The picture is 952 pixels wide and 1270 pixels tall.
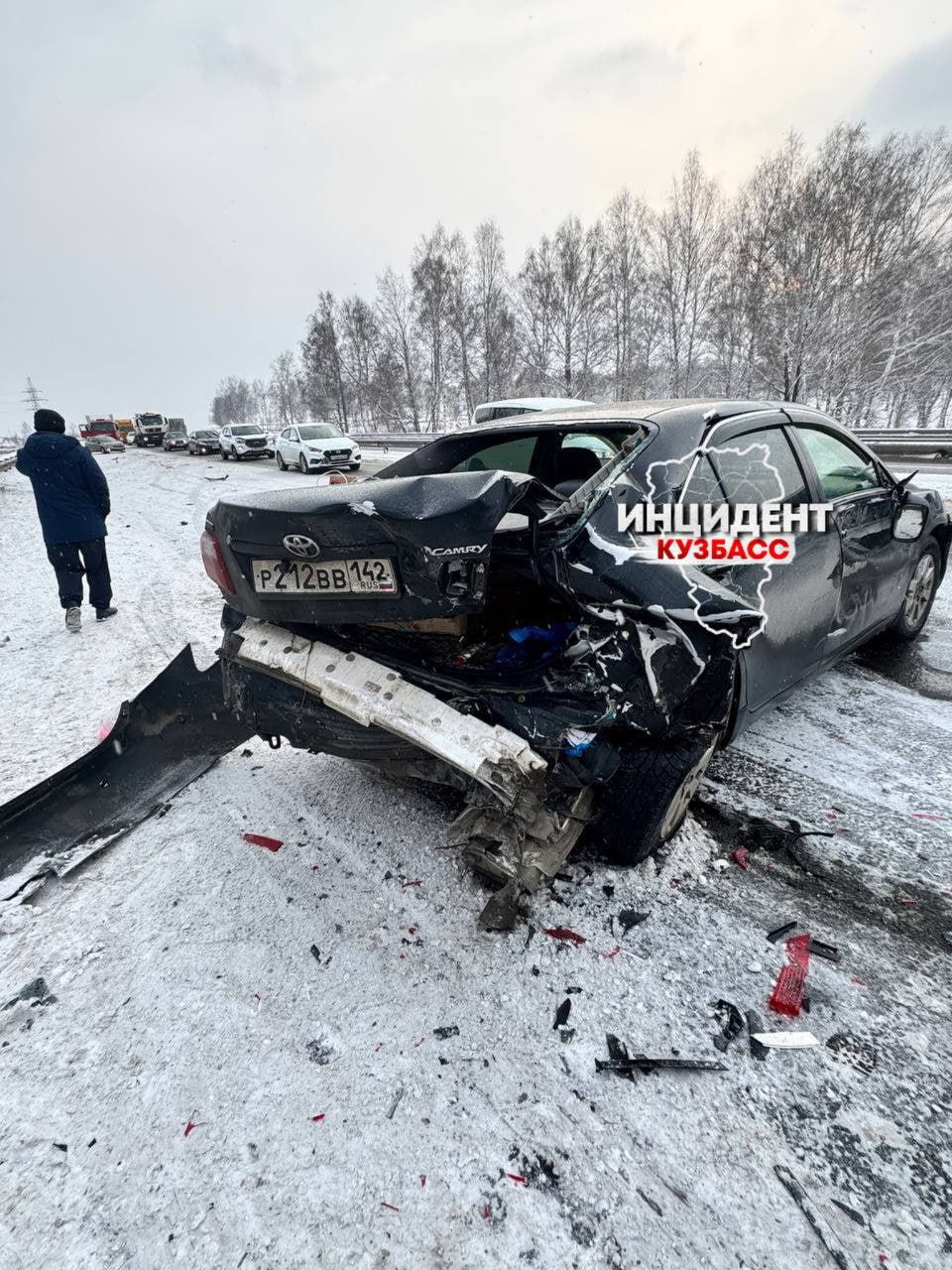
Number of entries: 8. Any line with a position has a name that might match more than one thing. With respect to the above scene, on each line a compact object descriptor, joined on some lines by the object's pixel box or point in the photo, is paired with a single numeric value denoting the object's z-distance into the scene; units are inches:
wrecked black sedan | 72.0
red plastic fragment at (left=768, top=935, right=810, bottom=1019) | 67.6
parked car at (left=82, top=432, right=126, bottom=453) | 1439.5
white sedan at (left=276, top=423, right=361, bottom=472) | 727.7
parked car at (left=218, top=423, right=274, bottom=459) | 973.2
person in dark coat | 187.6
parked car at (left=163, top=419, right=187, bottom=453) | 1378.3
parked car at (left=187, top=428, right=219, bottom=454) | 1159.0
